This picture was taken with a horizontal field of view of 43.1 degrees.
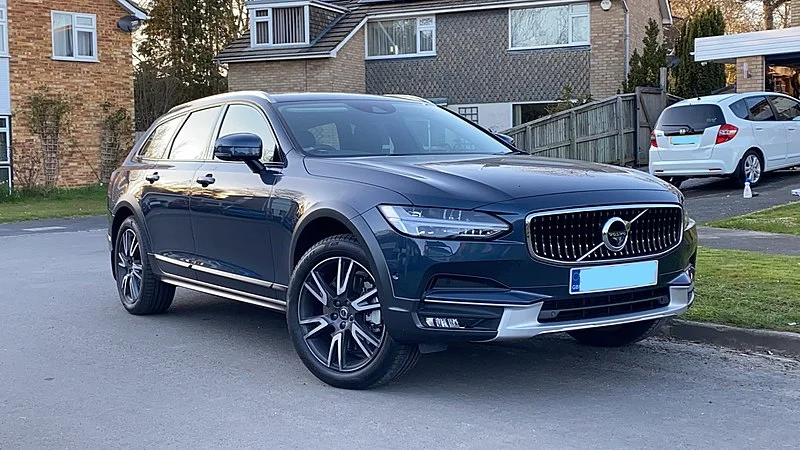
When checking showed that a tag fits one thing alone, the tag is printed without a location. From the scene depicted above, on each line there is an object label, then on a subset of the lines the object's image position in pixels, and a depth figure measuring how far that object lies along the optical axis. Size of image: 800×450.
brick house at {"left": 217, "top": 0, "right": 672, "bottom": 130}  29.97
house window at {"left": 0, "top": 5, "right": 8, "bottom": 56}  27.11
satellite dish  29.77
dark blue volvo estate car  5.11
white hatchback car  17.19
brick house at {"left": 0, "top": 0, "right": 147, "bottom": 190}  27.20
